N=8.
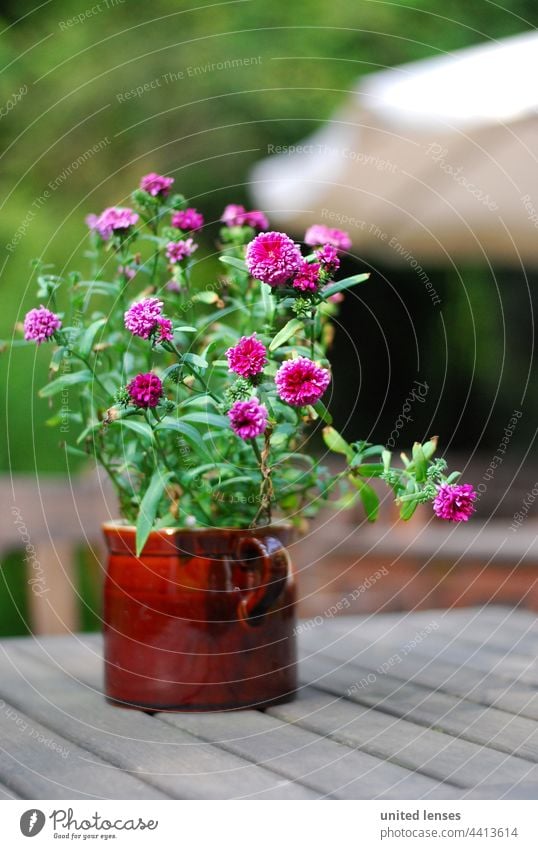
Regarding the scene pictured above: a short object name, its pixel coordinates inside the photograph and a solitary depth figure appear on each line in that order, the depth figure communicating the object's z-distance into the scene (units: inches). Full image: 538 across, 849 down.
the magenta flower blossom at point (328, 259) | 33.5
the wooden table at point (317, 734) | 30.9
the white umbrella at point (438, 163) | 94.3
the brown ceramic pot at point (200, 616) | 37.3
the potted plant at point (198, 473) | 35.0
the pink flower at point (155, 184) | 39.3
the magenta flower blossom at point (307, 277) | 32.9
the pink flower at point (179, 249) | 38.2
